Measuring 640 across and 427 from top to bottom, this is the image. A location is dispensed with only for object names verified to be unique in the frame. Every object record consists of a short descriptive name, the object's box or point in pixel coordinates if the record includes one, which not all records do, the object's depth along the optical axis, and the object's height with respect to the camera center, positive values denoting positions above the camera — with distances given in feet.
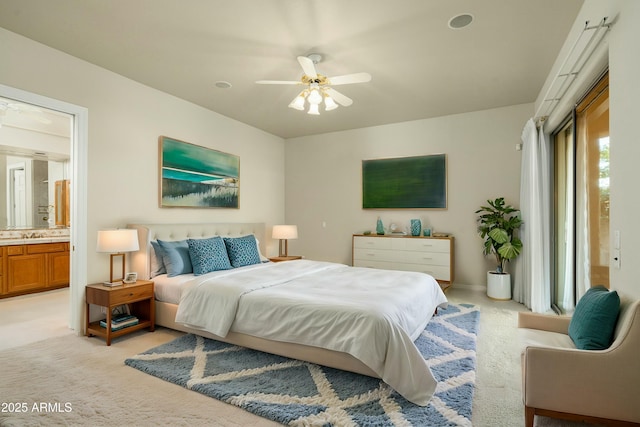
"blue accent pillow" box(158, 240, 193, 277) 11.94 -1.60
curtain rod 6.89 +3.78
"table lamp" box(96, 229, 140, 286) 10.32 -0.84
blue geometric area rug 6.41 -3.89
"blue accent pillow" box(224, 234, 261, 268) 13.71 -1.55
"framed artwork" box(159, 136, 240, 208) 13.98 +1.80
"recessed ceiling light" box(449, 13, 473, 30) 8.61 +5.15
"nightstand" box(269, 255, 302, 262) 17.15 -2.31
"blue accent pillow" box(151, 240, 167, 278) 12.21 -1.72
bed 7.21 -2.55
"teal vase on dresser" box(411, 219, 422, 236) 17.15 -0.67
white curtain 12.75 -0.24
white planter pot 15.01 -3.30
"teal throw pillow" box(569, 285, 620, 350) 5.82 -1.95
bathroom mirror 17.30 +2.75
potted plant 14.67 -1.24
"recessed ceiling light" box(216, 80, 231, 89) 12.78 +5.11
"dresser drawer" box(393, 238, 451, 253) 16.16 -1.53
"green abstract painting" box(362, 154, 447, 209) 17.37 +1.73
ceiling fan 9.62 +4.05
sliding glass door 8.63 +0.44
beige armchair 5.18 -2.74
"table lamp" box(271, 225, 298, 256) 18.43 -0.98
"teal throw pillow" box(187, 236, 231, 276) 12.05 -1.54
